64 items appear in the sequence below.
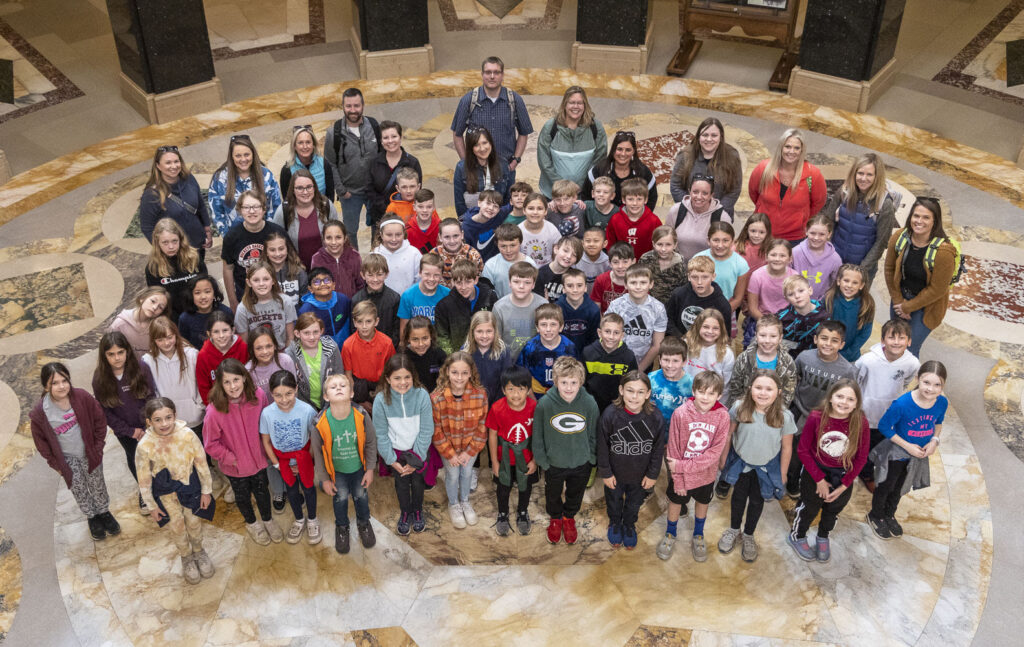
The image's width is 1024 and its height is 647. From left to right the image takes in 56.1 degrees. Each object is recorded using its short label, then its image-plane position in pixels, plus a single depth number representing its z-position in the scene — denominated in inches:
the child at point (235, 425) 224.4
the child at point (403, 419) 227.3
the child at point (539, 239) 276.4
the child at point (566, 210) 283.4
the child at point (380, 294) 252.4
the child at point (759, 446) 223.0
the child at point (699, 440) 220.5
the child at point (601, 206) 284.7
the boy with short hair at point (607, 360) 236.4
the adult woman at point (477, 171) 302.8
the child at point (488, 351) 237.0
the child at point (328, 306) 250.4
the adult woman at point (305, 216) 282.5
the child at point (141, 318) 243.6
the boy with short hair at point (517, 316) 250.2
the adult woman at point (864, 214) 279.1
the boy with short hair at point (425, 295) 252.7
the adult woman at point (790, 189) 291.9
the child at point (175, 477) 219.6
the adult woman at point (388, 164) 309.1
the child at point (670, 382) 229.1
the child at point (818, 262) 272.1
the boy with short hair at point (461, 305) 249.4
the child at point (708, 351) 237.8
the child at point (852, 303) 249.4
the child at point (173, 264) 260.7
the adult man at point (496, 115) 336.8
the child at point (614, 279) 258.2
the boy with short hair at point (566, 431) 224.5
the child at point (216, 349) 239.1
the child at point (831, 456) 220.4
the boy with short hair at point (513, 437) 229.3
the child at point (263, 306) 251.1
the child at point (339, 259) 267.0
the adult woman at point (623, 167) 296.7
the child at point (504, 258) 262.1
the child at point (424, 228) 284.0
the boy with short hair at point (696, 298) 248.7
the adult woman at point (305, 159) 307.0
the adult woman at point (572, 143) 316.5
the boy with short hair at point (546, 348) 236.7
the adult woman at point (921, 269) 262.4
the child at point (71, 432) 224.4
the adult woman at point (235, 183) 292.8
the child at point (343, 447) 224.7
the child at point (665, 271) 265.7
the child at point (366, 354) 243.4
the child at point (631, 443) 221.6
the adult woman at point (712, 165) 299.0
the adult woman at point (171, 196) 286.5
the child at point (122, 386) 230.0
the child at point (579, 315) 249.0
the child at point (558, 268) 257.0
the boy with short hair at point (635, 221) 279.1
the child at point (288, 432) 223.3
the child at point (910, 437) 226.5
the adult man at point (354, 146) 322.3
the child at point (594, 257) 263.7
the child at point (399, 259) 269.7
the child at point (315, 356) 238.7
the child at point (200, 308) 253.1
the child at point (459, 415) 230.7
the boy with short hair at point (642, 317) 249.6
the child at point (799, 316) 249.8
